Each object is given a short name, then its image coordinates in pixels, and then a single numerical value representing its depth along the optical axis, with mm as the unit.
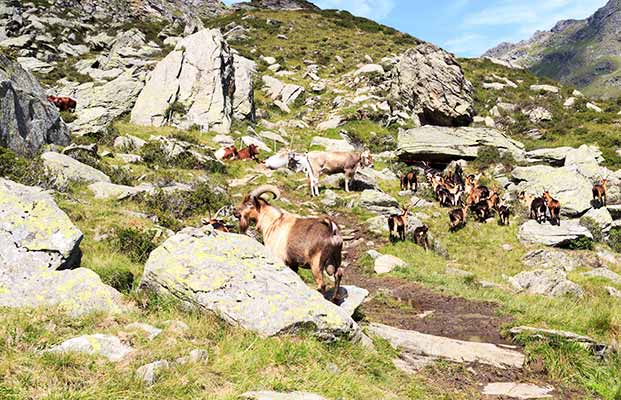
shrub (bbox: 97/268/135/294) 6953
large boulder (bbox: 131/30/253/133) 26734
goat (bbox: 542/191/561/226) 18016
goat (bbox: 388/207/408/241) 15469
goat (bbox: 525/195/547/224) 18203
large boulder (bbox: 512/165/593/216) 19562
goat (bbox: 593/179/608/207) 19484
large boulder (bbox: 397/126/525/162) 26562
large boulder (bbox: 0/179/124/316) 5832
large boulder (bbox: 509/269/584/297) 11684
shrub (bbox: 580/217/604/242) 17378
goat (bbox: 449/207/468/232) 17734
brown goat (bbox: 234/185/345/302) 7664
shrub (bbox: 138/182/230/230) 12172
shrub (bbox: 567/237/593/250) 16328
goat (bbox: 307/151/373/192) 20844
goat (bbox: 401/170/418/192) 22016
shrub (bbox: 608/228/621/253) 16906
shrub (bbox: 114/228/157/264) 8922
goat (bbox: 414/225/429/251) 15648
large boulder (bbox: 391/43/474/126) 33297
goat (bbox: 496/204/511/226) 18203
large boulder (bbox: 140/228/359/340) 5781
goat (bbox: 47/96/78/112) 24578
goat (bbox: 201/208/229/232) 11250
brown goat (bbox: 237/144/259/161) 23309
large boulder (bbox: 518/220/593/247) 16422
